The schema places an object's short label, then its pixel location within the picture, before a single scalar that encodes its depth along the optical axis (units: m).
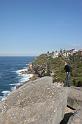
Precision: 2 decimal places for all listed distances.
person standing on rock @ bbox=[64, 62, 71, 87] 6.99
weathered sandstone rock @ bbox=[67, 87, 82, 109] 5.35
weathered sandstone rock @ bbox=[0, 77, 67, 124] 4.03
